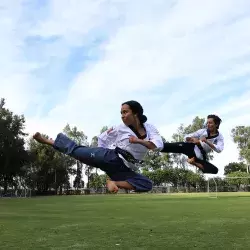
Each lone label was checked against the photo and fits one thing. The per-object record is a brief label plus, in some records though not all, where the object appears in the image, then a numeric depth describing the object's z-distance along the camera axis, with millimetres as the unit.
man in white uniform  5113
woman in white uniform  4031
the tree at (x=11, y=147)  40659
